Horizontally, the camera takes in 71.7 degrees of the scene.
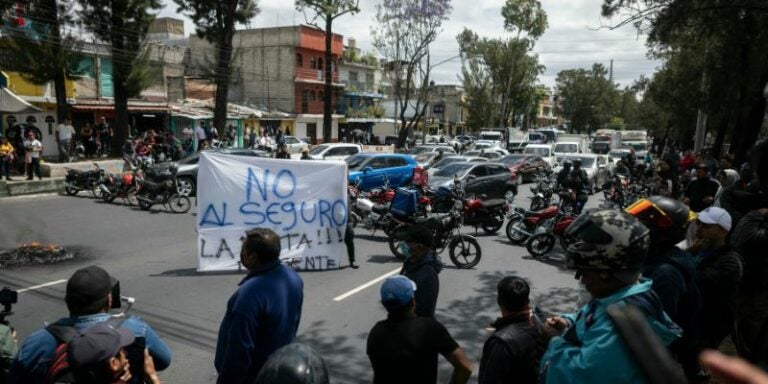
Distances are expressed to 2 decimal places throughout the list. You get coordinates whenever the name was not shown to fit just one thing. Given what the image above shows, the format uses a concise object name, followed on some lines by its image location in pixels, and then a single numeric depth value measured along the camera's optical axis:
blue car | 18.03
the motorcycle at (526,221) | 11.09
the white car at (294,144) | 34.16
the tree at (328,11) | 29.36
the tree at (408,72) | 34.31
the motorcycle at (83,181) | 16.62
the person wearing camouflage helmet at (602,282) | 1.94
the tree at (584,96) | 75.12
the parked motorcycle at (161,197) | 14.61
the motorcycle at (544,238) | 10.49
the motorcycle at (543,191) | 14.64
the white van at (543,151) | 28.62
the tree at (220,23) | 27.23
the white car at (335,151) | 23.58
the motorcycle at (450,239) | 9.61
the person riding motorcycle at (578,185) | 14.58
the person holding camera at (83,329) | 2.54
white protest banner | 8.38
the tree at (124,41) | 23.11
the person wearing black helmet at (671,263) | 2.88
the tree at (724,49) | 11.14
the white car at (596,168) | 21.67
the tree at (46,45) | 21.06
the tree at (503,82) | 52.03
